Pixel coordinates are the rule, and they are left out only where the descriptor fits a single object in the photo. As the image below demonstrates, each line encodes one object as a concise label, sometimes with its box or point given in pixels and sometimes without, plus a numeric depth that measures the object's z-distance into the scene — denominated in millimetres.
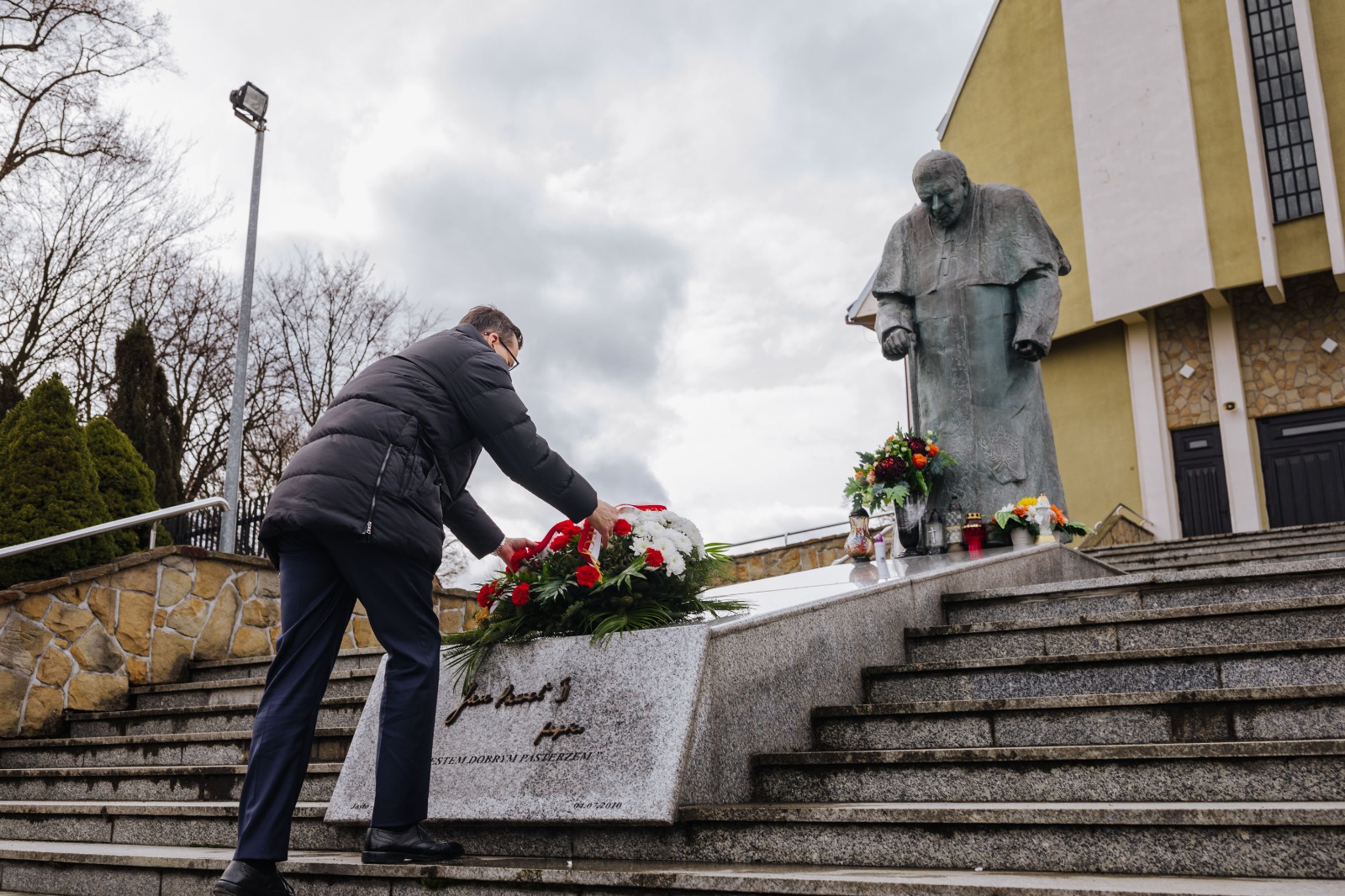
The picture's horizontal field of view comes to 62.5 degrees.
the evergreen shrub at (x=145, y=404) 16328
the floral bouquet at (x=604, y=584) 3801
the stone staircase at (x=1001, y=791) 2596
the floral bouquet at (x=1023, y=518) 7938
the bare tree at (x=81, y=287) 16594
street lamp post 12398
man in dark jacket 3104
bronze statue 8656
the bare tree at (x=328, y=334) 22203
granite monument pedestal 3338
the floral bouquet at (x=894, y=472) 8398
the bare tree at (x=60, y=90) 14828
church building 17031
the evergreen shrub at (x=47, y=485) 7660
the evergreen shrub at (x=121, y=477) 8500
